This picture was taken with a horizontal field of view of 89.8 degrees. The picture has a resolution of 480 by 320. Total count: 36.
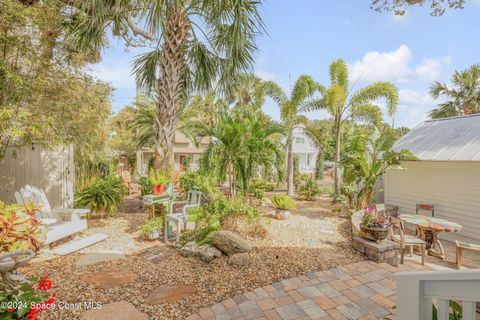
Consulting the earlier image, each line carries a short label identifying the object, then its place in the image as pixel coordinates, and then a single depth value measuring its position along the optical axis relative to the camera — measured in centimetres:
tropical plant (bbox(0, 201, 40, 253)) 385
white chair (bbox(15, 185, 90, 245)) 493
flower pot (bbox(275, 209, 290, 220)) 781
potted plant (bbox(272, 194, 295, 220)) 774
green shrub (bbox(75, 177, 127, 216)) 701
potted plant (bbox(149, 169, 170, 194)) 616
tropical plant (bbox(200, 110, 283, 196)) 664
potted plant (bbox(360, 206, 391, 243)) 489
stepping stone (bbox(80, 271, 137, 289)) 367
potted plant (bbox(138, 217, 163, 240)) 549
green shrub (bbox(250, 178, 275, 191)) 1122
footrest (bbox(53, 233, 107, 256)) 477
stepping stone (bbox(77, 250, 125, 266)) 444
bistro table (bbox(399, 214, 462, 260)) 564
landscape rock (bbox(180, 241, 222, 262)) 443
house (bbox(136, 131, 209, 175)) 2170
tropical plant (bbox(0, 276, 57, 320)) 225
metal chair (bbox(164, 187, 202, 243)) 528
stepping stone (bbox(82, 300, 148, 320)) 296
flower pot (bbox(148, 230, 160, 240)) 552
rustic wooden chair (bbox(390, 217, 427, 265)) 517
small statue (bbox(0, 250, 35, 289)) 262
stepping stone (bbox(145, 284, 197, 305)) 333
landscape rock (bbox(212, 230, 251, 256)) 447
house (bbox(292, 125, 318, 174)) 2886
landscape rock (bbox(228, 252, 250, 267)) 425
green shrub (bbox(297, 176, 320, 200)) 1194
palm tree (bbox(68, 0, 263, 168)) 557
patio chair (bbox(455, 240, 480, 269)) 514
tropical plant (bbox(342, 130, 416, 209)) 800
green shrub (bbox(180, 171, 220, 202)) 678
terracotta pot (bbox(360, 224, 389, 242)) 487
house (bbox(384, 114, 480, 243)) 691
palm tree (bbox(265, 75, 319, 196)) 1140
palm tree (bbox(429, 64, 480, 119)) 1434
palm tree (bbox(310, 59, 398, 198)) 997
